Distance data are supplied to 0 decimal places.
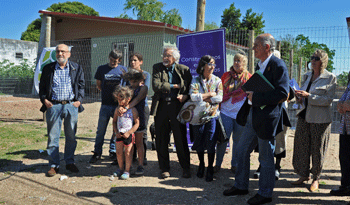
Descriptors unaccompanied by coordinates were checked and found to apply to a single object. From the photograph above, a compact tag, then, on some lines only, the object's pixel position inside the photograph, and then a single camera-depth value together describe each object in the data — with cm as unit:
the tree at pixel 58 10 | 3998
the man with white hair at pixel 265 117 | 334
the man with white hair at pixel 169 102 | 449
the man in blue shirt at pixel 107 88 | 518
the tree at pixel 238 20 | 4238
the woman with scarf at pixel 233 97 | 465
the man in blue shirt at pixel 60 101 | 461
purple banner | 562
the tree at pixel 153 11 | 4375
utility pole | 641
